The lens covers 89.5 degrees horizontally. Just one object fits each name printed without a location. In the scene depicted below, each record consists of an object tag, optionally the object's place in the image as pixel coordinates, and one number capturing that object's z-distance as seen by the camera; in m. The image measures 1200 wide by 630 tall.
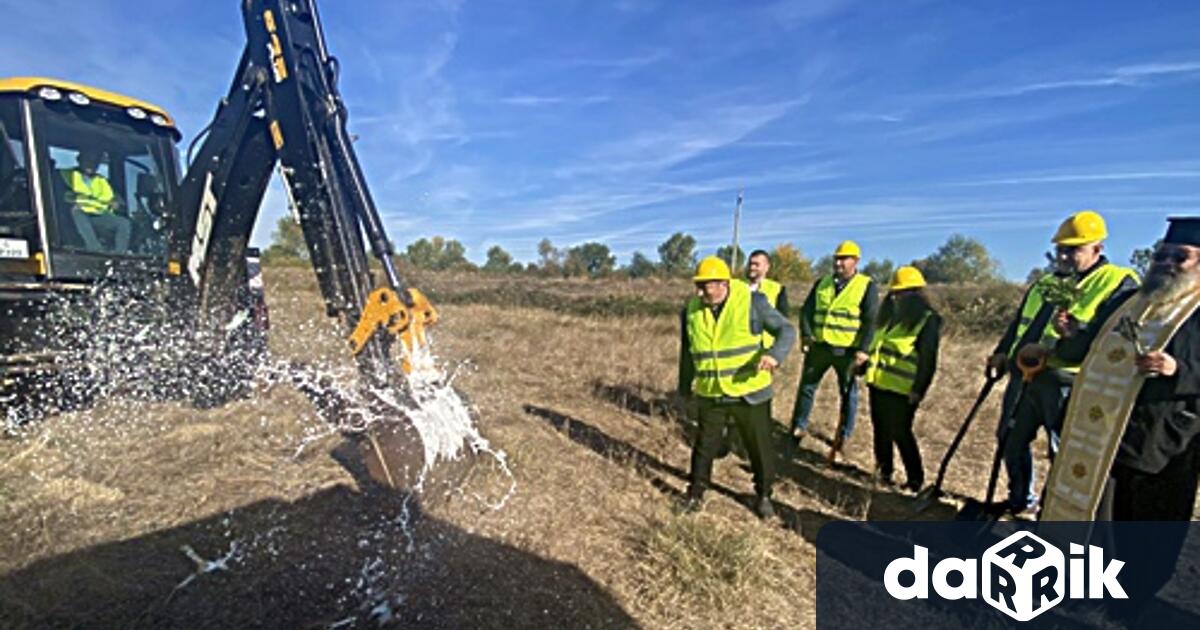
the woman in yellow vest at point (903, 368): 4.49
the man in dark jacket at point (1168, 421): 2.57
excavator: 3.68
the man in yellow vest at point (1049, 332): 3.27
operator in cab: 4.78
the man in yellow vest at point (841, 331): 5.10
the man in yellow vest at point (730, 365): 3.89
